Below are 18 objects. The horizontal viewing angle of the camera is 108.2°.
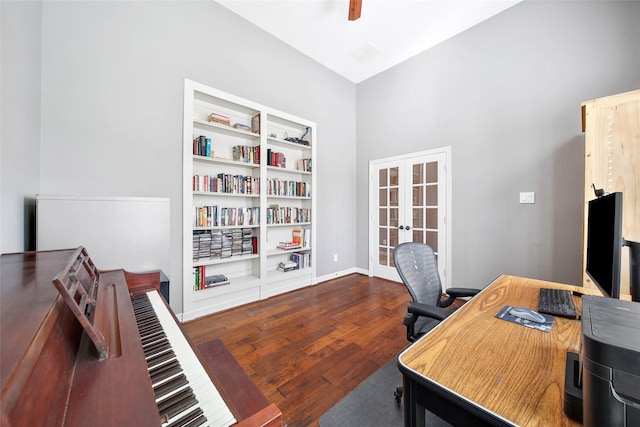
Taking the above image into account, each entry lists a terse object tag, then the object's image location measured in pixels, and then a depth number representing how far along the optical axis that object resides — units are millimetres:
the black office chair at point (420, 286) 1301
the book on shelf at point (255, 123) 2889
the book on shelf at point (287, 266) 3224
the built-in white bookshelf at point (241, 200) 2451
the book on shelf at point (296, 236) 3383
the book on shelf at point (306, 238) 3426
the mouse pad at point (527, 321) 925
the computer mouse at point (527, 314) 973
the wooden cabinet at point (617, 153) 1526
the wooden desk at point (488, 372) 558
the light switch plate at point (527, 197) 2479
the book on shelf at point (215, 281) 2567
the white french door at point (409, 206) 3146
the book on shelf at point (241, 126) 2803
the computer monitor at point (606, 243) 794
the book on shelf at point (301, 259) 3352
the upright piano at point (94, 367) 396
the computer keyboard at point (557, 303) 1042
